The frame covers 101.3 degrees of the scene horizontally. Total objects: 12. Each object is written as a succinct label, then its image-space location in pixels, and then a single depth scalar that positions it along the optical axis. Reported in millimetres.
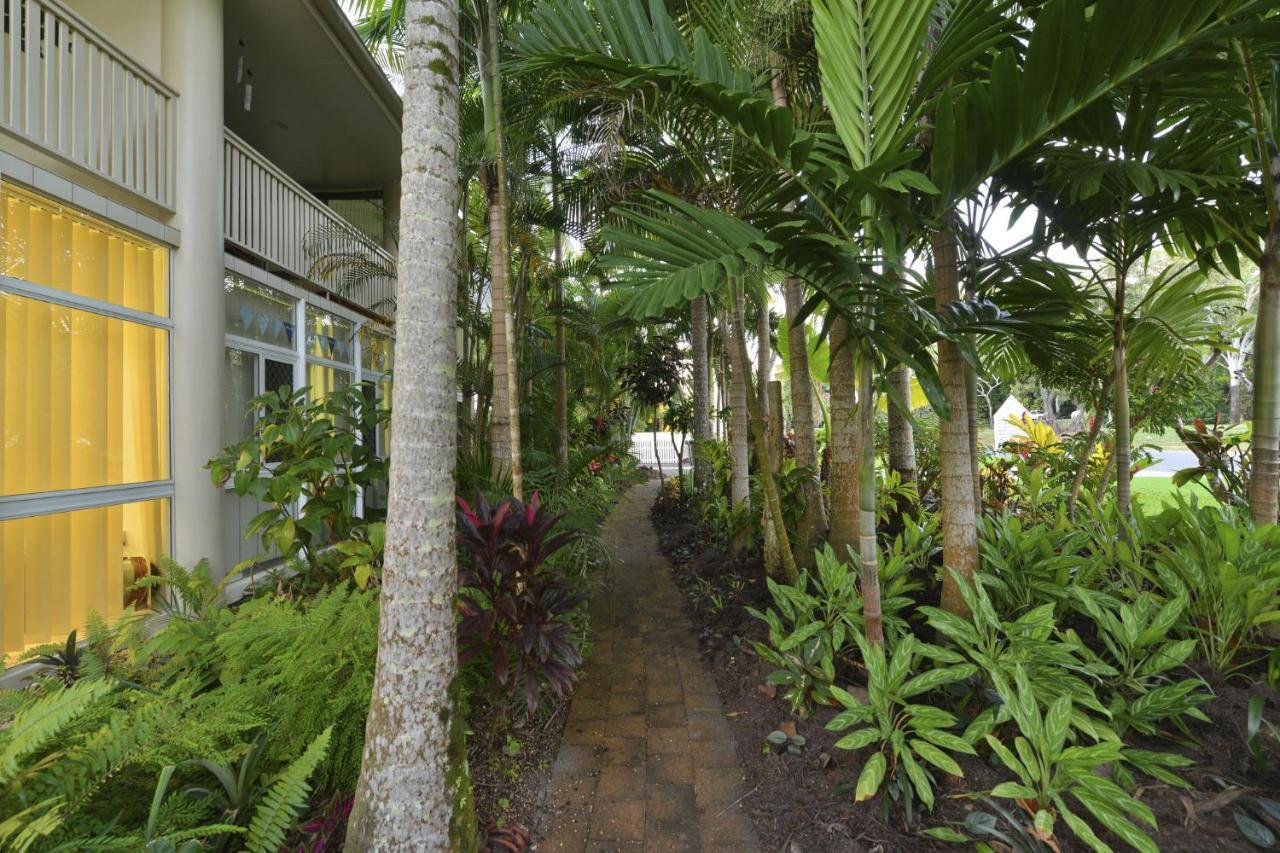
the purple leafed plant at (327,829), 1614
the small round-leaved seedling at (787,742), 2139
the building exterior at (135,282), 3000
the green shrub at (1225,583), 1928
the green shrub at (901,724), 1645
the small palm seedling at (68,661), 2369
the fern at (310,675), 1907
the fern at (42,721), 1291
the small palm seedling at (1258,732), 1611
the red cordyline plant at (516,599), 2262
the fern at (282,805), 1384
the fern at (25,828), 1166
